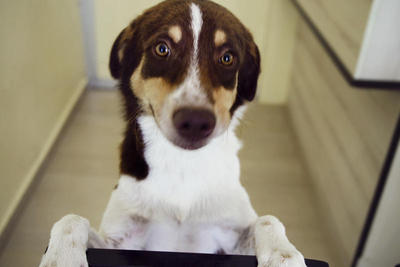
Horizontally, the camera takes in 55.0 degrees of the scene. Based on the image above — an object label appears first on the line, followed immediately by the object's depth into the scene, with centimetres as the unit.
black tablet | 76
